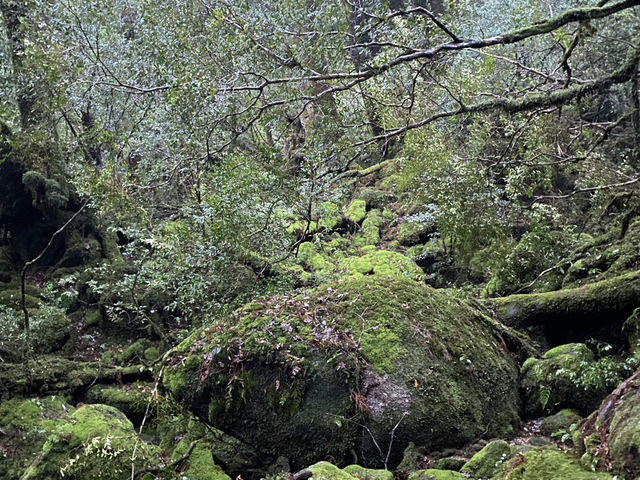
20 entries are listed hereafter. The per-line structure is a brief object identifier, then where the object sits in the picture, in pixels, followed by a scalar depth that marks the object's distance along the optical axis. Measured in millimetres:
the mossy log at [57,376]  7387
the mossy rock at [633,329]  5613
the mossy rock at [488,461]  3951
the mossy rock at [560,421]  4863
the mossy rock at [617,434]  2906
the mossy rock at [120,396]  7523
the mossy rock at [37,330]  8133
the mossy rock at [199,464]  5031
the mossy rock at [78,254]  12391
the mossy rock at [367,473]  4000
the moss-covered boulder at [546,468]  3080
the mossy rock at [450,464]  4449
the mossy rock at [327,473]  3438
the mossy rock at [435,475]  3930
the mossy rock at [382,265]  11039
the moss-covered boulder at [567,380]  4969
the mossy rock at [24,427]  6312
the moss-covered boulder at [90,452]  4629
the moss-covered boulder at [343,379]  4969
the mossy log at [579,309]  6301
